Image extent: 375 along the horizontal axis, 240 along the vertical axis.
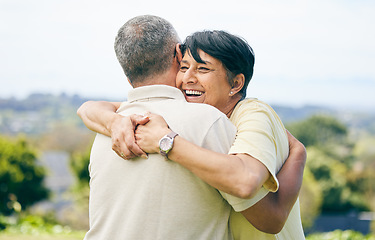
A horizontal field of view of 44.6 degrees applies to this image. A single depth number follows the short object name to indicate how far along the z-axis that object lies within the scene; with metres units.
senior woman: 1.87
